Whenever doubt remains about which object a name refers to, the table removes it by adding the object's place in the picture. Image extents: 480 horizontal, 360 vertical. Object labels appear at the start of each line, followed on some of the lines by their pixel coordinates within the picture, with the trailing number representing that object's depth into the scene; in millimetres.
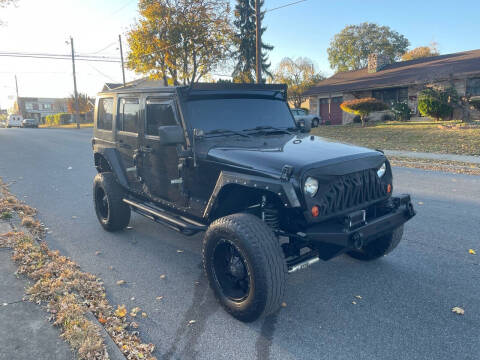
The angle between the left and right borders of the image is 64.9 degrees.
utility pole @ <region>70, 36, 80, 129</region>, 45188
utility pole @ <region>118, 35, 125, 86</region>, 39000
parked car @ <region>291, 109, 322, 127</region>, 27438
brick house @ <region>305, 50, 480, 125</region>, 21969
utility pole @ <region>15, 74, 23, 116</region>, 102188
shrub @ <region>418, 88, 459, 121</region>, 18922
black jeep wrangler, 3027
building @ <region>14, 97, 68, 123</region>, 106950
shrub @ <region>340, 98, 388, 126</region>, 22156
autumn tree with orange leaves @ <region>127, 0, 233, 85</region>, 32281
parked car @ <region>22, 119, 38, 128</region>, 57156
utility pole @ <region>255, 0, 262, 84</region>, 19047
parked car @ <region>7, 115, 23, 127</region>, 60450
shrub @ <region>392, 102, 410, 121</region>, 23234
